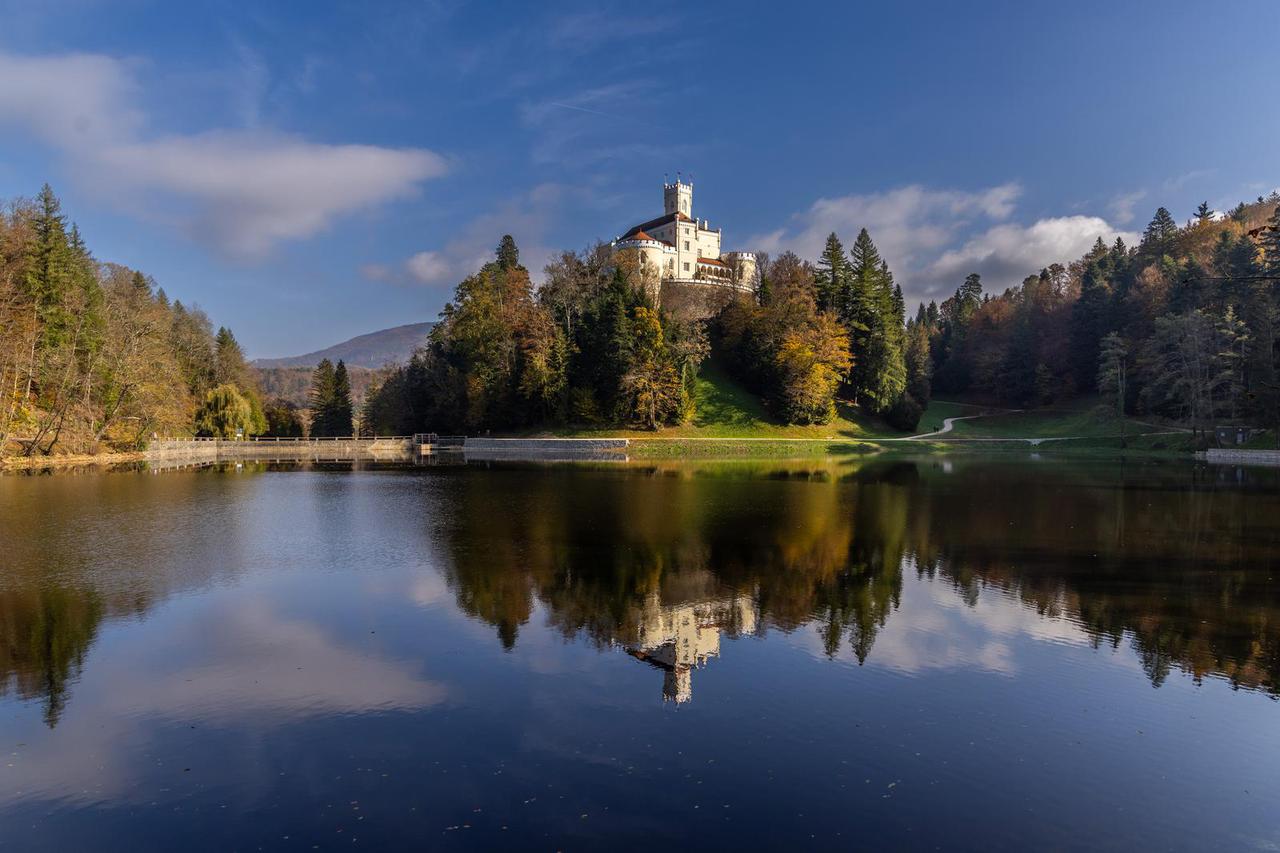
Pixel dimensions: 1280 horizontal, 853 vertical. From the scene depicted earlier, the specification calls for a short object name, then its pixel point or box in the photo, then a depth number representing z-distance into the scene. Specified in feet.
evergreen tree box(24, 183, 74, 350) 166.30
